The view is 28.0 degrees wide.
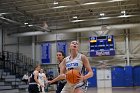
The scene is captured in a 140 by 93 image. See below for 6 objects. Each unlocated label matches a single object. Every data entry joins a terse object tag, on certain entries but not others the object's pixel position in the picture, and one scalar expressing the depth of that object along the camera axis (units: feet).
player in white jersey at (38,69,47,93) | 35.65
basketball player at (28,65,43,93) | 31.01
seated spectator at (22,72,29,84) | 79.87
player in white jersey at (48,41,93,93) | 15.43
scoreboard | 91.09
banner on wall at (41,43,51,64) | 100.83
